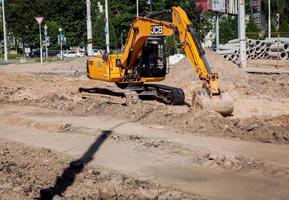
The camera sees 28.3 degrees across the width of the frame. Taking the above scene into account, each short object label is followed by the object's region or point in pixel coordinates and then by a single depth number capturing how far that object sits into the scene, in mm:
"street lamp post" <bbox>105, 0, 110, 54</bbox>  40716
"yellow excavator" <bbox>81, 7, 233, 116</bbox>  16109
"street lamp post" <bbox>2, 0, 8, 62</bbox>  67312
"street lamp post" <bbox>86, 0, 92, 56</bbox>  38103
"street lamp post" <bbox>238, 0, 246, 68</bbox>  29969
